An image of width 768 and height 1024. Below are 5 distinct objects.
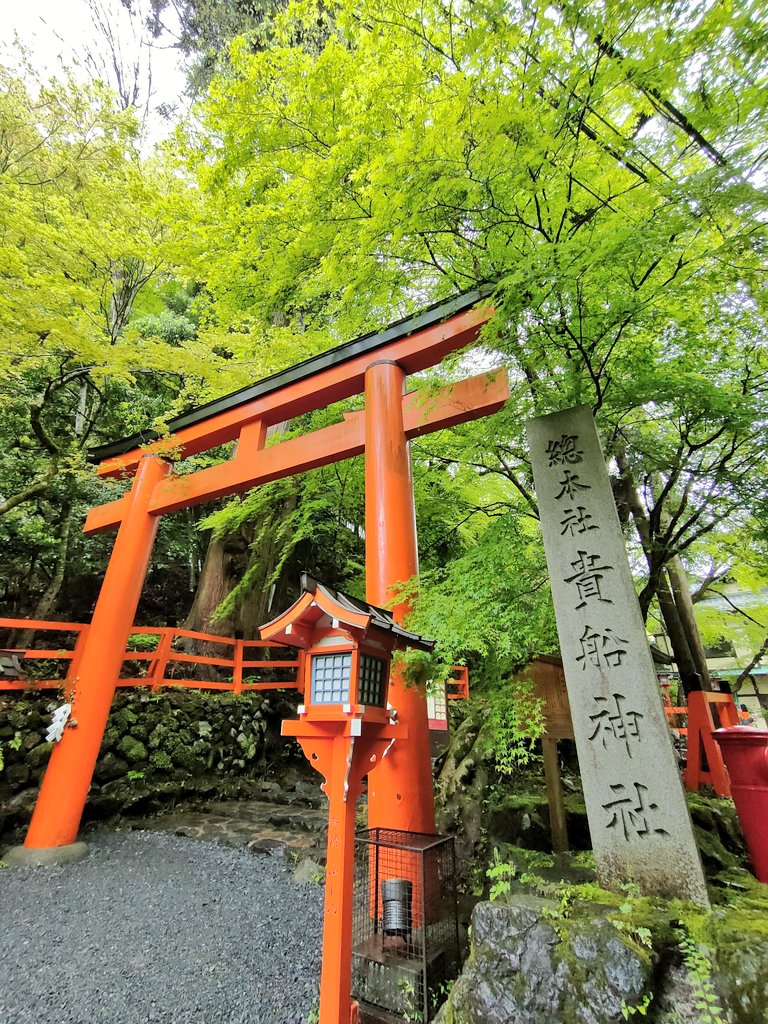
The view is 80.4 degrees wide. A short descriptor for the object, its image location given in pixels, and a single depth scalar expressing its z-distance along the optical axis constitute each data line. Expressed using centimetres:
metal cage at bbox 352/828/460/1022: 281
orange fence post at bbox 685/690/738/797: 519
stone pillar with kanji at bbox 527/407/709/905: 256
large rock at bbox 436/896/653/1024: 205
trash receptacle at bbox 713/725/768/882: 296
